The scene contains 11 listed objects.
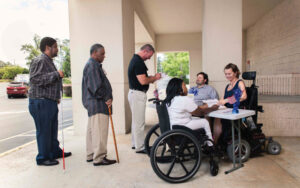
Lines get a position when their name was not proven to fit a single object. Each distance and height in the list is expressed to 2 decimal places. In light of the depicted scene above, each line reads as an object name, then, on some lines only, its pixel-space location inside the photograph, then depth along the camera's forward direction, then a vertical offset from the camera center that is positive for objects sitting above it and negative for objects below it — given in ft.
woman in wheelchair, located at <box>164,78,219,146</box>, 6.97 -0.80
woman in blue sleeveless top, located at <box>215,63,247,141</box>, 8.57 -0.28
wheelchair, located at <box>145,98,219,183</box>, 6.51 -2.12
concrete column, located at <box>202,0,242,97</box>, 12.34 +2.72
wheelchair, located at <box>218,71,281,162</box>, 8.38 -2.37
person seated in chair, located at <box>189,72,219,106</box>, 10.68 -0.42
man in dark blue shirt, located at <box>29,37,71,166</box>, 8.12 -0.42
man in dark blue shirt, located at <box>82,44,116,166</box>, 7.82 -0.61
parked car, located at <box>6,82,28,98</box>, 47.37 -0.91
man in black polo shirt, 9.10 -0.27
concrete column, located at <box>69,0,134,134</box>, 13.38 +2.72
